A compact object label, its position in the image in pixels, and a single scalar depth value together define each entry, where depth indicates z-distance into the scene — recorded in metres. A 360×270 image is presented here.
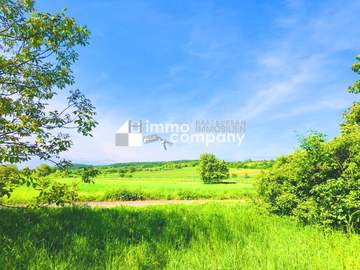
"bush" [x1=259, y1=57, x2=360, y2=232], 9.40
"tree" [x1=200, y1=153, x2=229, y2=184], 65.72
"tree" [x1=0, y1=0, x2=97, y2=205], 7.47
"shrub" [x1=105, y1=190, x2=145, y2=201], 25.92
